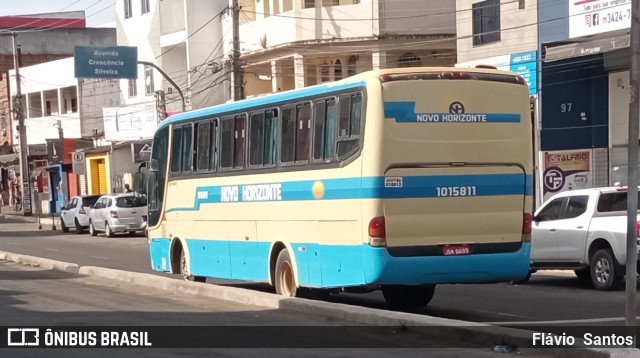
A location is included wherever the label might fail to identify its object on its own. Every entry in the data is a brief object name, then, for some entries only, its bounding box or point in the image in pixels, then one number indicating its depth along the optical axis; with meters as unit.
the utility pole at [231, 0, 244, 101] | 34.25
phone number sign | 26.11
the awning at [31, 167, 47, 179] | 65.76
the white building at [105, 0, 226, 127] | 50.12
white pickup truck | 17.52
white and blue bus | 13.53
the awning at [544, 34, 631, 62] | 25.86
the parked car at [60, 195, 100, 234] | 45.84
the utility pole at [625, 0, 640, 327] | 9.41
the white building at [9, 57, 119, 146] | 61.44
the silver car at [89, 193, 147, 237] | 41.62
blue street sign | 40.53
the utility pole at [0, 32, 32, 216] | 57.28
